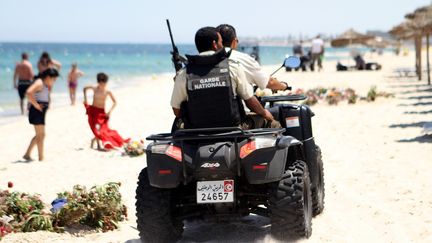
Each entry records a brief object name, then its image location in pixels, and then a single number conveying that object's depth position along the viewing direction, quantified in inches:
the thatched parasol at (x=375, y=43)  2083.5
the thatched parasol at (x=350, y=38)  1953.7
